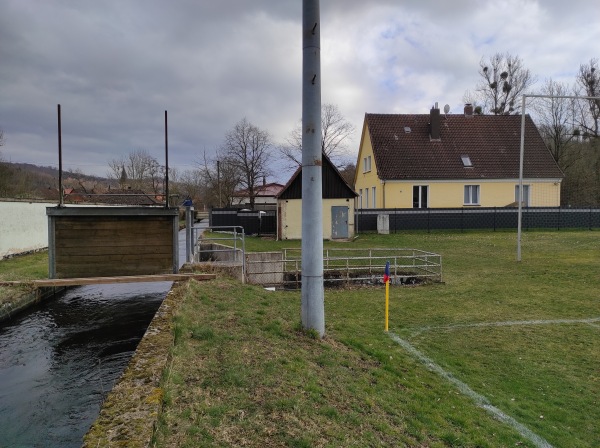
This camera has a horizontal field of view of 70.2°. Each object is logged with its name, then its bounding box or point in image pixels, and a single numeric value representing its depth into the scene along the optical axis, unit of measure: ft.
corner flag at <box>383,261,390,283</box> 26.69
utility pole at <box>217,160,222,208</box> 187.11
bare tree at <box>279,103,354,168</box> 160.15
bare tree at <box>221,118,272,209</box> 167.02
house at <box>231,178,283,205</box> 207.41
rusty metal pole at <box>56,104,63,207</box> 29.40
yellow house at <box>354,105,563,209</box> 105.09
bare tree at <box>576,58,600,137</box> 135.13
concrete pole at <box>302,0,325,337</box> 19.16
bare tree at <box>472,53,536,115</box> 150.82
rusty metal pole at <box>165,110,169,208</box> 31.36
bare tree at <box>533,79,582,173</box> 138.62
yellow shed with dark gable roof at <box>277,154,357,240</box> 86.33
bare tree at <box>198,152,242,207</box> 183.11
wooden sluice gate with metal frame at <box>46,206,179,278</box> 31.86
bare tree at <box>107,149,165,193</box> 222.48
